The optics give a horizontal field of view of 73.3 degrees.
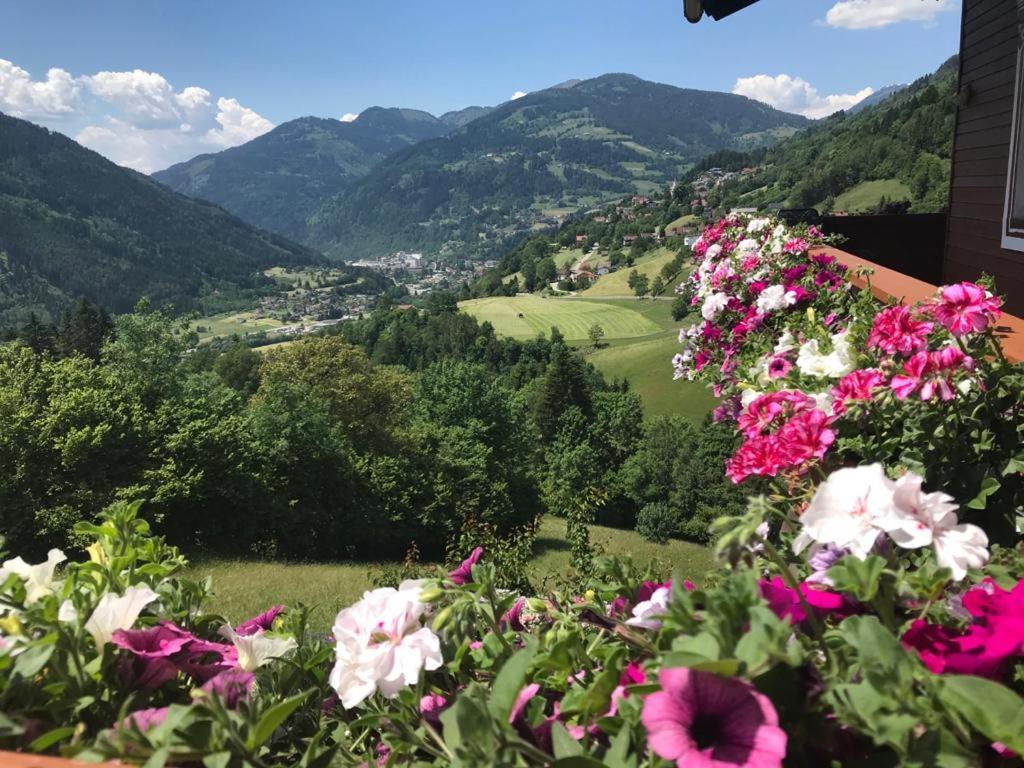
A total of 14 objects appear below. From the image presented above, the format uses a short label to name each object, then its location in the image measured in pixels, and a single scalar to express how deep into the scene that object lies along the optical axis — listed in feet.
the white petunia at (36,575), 3.08
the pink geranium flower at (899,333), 5.03
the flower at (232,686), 2.70
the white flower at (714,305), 11.24
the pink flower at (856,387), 4.64
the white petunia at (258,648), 3.06
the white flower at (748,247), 12.18
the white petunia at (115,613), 2.71
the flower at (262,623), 3.78
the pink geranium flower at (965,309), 4.82
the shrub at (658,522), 106.22
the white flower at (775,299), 9.65
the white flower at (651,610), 2.57
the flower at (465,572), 3.52
